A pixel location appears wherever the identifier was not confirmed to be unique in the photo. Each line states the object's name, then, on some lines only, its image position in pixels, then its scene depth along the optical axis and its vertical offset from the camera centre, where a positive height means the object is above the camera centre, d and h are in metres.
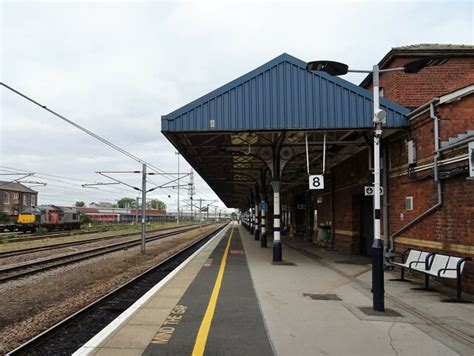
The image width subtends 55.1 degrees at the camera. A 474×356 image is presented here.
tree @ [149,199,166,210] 181.40 +2.85
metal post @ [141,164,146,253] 21.14 +0.89
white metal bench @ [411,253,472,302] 8.88 -1.16
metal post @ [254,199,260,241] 33.76 -1.04
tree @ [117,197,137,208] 173.16 +3.59
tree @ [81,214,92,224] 77.42 -1.47
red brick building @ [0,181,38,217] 74.86 +2.25
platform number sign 14.31 +0.97
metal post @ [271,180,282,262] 16.27 -0.45
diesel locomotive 49.19 -0.97
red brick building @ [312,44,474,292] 10.11 +1.20
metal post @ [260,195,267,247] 25.36 -1.36
